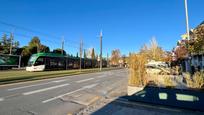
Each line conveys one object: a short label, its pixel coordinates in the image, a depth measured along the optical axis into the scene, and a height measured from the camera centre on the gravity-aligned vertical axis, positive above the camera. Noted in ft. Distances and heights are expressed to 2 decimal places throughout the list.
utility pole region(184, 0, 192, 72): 31.36 +11.07
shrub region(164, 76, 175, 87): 16.96 -2.94
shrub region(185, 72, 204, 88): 16.27 -2.65
